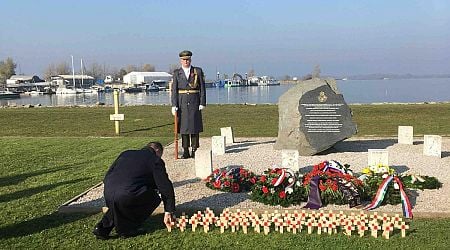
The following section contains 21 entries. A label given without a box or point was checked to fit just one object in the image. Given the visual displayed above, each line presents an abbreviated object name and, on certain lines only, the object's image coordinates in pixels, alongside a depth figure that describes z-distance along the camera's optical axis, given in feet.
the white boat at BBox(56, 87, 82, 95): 350.43
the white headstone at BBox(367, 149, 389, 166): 29.12
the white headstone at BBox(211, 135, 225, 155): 38.96
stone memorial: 36.96
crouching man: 19.17
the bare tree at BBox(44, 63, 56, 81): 509.02
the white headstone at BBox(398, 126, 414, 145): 42.42
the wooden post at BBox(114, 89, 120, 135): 57.20
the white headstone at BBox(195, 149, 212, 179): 29.43
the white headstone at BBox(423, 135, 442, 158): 36.08
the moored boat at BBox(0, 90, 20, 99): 303.27
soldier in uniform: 36.68
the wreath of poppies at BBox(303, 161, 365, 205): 23.15
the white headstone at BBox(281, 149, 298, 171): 29.50
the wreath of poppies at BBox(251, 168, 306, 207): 23.57
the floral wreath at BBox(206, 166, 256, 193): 26.40
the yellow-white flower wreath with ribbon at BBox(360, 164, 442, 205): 23.61
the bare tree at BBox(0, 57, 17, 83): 460.96
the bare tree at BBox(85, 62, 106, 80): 570.74
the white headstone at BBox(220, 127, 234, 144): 45.68
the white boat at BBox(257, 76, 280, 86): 539.82
